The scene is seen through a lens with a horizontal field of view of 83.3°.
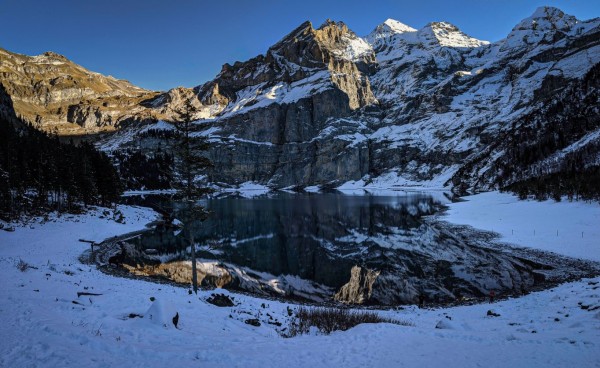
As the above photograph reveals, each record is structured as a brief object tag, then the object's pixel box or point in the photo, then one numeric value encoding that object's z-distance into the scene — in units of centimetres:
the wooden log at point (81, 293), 1429
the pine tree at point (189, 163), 2331
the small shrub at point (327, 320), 1433
